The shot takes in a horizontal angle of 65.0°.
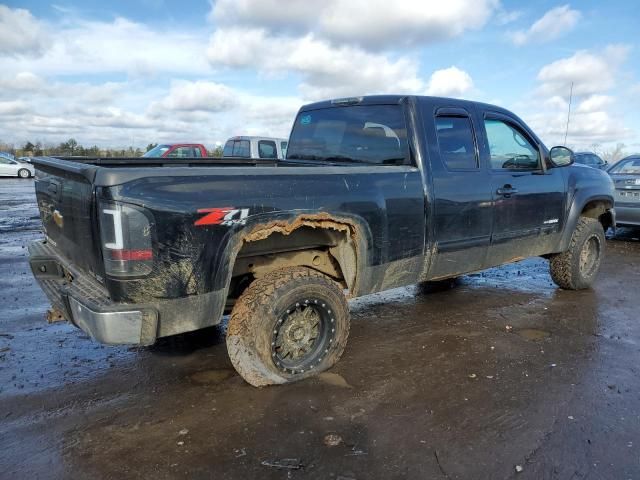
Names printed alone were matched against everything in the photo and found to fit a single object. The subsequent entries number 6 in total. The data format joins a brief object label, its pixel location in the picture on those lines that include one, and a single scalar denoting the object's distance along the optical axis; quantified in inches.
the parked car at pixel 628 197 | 368.8
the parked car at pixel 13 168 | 1029.8
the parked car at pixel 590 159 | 749.3
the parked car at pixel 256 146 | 547.9
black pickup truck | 108.3
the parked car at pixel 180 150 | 598.2
